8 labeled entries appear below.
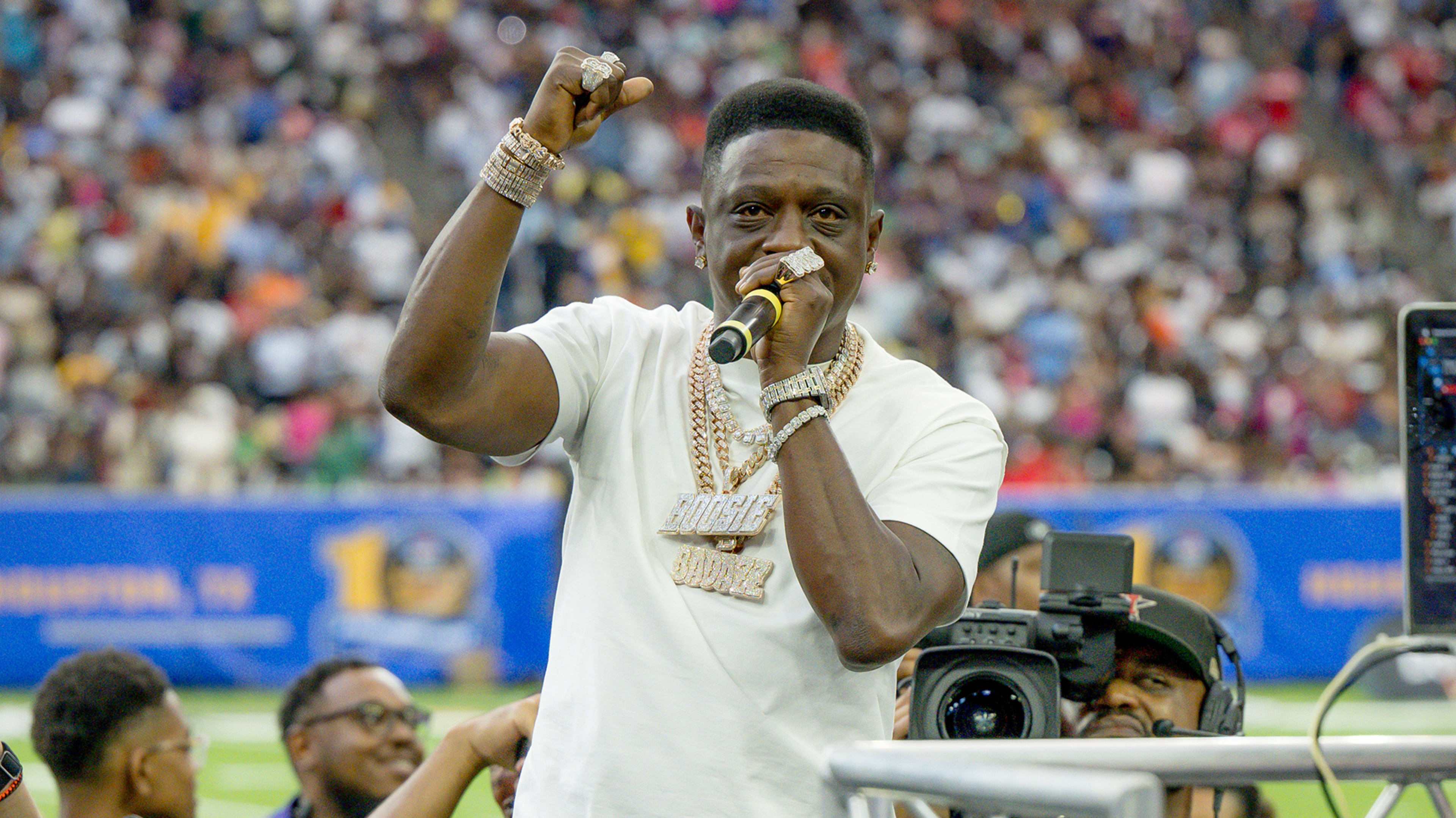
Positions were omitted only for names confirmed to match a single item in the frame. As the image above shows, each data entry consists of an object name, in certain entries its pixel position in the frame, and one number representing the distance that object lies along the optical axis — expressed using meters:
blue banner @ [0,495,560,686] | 20.14
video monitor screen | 4.31
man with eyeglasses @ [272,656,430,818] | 8.12
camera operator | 6.26
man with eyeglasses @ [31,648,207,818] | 7.30
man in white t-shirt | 4.25
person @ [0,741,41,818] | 5.65
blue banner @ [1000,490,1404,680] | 20.92
